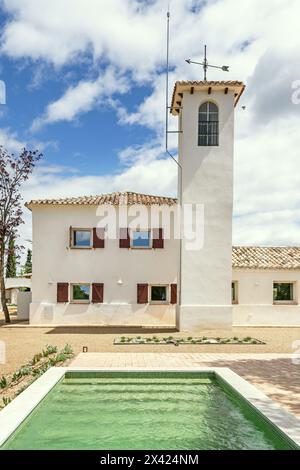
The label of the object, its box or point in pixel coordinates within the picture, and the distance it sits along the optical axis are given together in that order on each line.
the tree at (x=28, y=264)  65.12
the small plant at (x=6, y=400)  7.28
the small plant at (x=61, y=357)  11.45
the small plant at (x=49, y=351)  12.69
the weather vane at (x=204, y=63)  20.66
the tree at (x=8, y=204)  24.00
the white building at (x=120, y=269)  22.55
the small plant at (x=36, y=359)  11.36
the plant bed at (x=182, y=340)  15.76
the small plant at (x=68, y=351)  12.68
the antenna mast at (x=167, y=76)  20.17
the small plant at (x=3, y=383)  8.70
